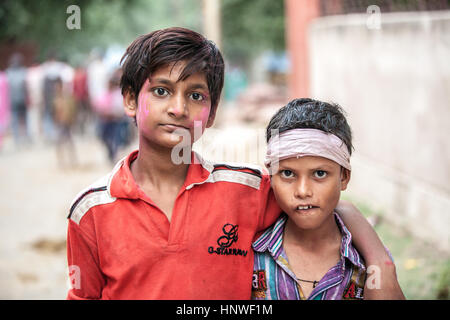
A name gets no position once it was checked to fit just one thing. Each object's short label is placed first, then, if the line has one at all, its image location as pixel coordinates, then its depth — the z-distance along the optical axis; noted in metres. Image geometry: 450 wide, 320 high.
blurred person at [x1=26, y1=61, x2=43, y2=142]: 13.18
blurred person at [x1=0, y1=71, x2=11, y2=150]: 12.80
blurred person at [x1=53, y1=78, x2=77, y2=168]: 10.20
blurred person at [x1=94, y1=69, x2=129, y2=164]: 8.78
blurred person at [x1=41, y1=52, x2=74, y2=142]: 12.89
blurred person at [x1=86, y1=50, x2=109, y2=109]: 11.81
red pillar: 8.99
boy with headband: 2.08
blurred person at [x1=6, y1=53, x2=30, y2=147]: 12.66
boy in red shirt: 2.10
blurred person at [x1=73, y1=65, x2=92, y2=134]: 13.01
